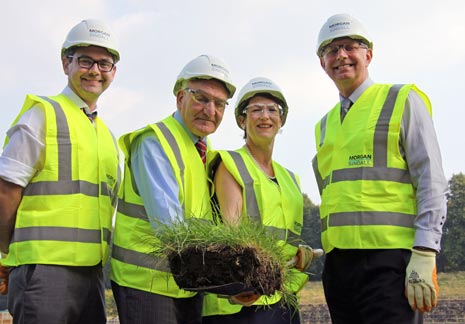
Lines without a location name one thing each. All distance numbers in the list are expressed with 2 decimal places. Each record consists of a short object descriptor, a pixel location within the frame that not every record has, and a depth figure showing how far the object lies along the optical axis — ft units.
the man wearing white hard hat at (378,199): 12.89
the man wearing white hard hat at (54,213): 13.10
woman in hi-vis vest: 13.75
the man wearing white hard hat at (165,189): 12.53
